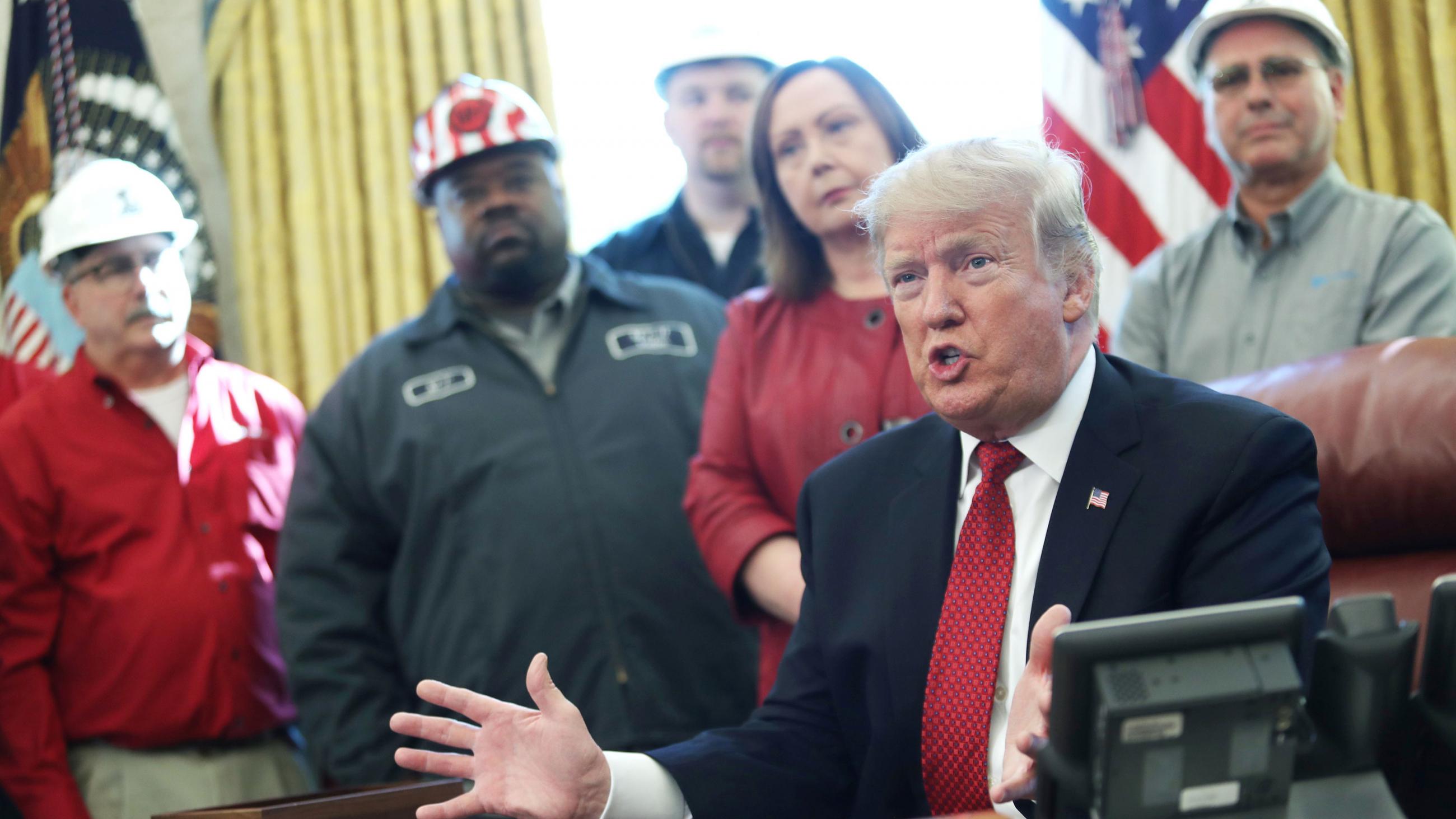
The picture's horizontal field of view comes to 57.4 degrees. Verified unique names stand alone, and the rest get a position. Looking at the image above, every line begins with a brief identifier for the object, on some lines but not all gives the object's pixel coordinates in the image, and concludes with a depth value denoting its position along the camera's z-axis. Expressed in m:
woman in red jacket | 2.46
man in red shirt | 2.75
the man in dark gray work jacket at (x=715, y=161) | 3.55
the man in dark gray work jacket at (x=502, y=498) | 2.71
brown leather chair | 1.88
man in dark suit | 1.58
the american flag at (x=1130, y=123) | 3.82
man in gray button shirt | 2.52
